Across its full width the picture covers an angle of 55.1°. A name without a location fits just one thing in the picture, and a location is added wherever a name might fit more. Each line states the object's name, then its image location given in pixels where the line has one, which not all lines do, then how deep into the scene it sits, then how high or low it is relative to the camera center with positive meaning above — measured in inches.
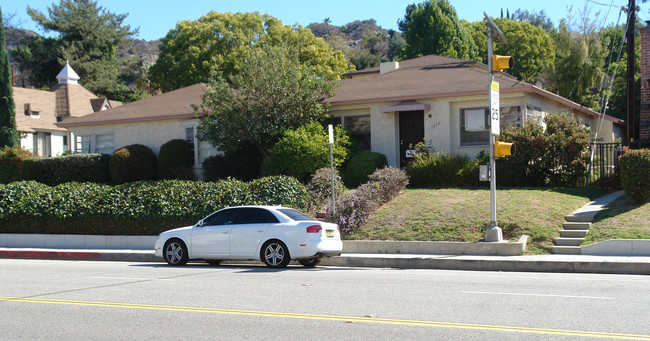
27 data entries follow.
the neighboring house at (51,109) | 1871.3 +209.0
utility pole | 968.3 +133.7
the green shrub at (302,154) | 845.8 +21.0
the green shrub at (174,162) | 1056.8 +17.3
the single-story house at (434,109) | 900.0 +87.1
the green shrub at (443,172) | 836.0 -6.9
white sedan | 535.2 -60.7
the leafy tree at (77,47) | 2500.0 +518.3
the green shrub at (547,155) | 795.4 +12.6
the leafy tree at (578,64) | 1455.5 +237.1
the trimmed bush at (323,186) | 772.0 -21.5
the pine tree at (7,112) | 1395.2 +143.2
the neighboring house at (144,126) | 1098.1 +86.0
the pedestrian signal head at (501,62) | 575.8 +95.9
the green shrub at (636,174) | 640.4 -11.8
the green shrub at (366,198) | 682.8 -34.8
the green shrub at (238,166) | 962.1 +8.4
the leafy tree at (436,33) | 2054.6 +447.0
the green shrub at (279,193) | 740.0 -27.4
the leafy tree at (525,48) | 2251.5 +427.9
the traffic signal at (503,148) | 576.4 +15.8
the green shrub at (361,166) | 867.4 +2.5
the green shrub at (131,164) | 1042.7 +14.7
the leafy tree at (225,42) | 1763.0 +376.8
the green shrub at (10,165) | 1102.4 +18.5
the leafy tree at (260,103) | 901.8 +99.1
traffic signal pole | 591.2 +30.9
